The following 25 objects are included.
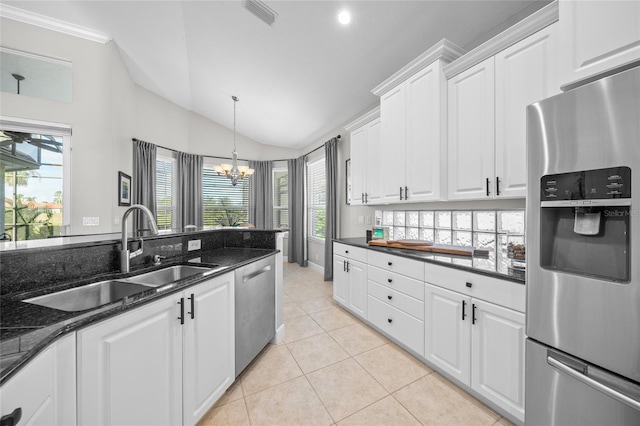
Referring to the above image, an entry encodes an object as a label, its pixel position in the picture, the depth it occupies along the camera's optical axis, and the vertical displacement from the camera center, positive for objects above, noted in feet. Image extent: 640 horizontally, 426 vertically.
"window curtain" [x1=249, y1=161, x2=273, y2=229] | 19.99 +1.54
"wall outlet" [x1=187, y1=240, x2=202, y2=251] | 6.79 -0.93
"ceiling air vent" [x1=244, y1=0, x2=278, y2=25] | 7.32 +6.38
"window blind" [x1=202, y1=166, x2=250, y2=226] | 18.74 +1.00
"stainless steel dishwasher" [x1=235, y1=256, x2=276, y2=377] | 5.69 -2.55
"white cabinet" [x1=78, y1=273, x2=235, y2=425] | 2.87 -2.21
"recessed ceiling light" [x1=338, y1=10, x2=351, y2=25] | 7.14 +5.94
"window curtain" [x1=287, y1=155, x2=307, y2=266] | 18.45 +0.04
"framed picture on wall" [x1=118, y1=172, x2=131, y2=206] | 11.53 +1.18
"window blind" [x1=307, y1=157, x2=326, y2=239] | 17.15 +1.17
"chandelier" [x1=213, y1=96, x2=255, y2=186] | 13.89 +2.48
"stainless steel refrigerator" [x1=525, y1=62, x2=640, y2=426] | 2.77 -0.58
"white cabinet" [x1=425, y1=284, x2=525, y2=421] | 4.52 -2.83
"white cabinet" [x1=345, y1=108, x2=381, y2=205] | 10.27 +2.45
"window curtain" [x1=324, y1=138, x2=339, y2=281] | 14.43 +0.59
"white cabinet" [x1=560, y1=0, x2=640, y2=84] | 3.28 +2.58
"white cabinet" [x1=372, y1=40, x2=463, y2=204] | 7.19 +2.83
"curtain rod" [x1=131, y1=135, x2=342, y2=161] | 13.71 +4.35
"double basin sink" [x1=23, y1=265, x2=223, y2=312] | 3.65 -1.36
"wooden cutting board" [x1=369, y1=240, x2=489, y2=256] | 6.71 -1.09
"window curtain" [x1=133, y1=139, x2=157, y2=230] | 13.75 +2.10
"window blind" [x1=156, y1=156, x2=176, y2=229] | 15.93 +1.44
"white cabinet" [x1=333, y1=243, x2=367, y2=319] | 8.86 -2.62
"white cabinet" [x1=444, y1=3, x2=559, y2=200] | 5.30 +2.76
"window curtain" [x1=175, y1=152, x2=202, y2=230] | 16.90 +1.63
